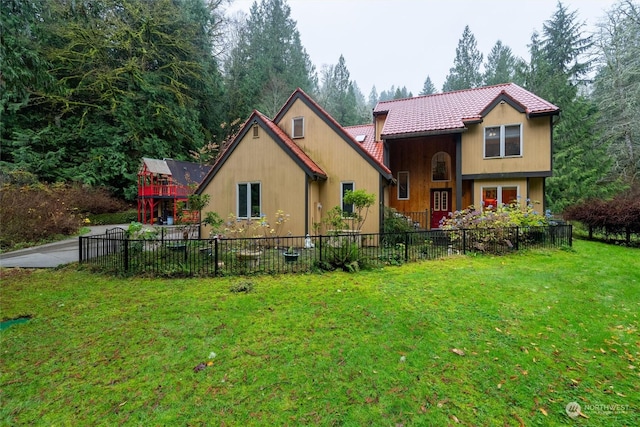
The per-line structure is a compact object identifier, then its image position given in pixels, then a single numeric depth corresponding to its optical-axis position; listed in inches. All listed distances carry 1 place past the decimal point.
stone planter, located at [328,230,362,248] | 310.8
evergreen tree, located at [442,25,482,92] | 1583.4
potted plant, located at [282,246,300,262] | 326.0
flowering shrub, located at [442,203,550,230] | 399.9
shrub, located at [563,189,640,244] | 440.5
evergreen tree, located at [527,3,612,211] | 774.5
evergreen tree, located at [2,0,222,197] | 948.6
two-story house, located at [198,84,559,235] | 451.2
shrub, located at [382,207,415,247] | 416.4
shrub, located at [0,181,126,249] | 443.5
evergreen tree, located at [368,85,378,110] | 3236.2
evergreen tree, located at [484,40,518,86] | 1413.6
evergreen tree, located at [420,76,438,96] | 2137.1
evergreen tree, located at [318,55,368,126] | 1576.0
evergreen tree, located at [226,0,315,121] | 1347.2
